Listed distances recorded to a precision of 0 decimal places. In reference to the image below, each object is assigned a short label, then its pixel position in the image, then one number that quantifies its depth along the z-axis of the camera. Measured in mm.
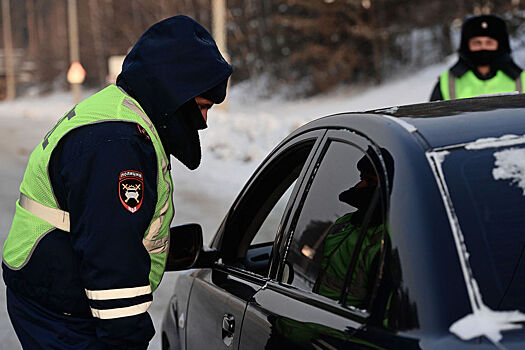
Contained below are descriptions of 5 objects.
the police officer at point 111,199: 2279
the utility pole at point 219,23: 21380
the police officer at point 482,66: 5719
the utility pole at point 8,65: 65500
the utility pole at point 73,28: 42072
